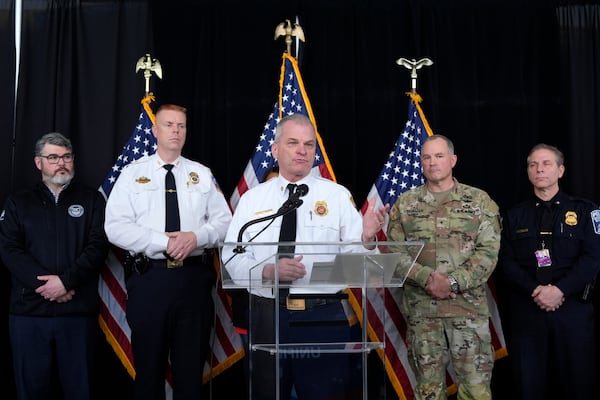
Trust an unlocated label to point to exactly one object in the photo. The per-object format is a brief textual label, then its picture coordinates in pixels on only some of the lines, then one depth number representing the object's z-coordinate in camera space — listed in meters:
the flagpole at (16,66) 4.37
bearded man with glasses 3.69
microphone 2.35
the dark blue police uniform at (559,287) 3.71
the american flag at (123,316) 4.05
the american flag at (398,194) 4.02
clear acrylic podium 2.22
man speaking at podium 2.21
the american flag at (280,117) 4.20
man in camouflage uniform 3.45
